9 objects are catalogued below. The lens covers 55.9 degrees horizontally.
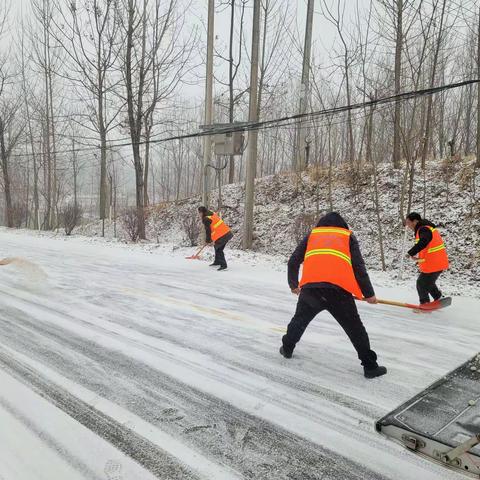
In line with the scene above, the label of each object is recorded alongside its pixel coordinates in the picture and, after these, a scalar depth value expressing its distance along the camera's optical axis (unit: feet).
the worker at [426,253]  23.30
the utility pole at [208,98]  47.37
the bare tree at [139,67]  61.46
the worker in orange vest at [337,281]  14.46
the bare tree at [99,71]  65.93
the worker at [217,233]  36.06
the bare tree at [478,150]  44.42
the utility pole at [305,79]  52.26
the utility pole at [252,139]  43.57
